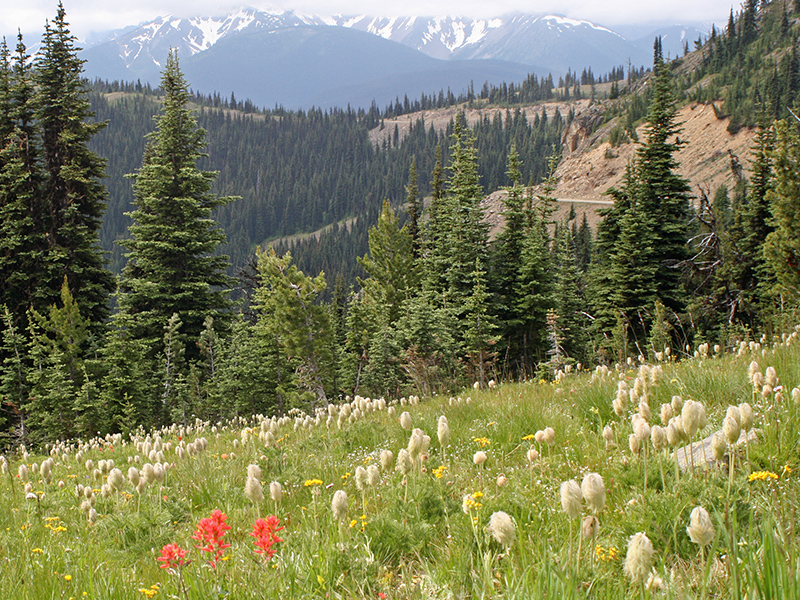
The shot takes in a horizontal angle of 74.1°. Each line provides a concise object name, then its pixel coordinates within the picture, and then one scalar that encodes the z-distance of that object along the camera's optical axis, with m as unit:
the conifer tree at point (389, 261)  45.25
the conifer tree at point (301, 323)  26.77
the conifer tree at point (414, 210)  53.31
